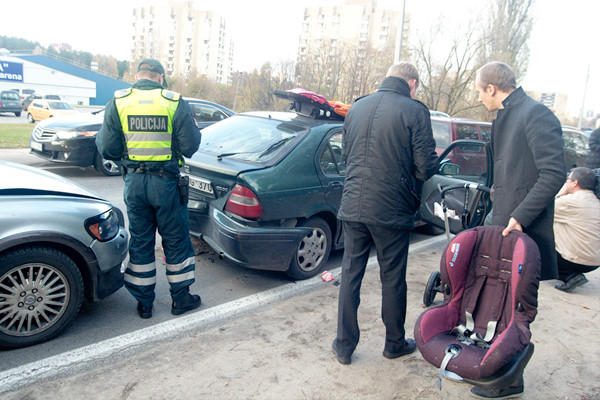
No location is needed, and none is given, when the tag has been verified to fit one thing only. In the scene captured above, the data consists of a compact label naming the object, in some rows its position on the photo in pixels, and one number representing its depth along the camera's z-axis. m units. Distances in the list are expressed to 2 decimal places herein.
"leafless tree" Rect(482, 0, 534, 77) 29.44
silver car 3.04
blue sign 47.12
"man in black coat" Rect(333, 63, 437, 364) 3.02
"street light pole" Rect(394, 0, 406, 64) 14.41
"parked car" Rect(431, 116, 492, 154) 8.00
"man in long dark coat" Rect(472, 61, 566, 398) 2.77
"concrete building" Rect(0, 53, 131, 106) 48.00
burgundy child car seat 2.57
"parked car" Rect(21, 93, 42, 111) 35.94
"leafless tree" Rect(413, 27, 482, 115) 24.91
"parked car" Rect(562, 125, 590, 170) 13.20
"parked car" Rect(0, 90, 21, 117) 30.16
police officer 3.54
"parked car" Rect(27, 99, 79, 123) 24.61
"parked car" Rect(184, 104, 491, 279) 4.15
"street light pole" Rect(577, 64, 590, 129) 41.71
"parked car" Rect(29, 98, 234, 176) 8.66
